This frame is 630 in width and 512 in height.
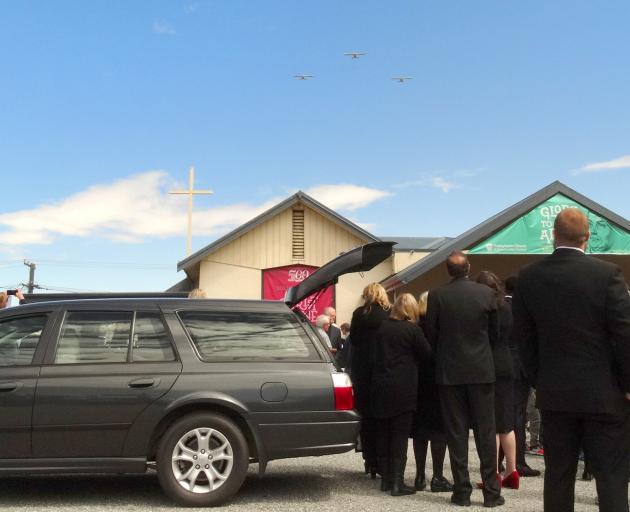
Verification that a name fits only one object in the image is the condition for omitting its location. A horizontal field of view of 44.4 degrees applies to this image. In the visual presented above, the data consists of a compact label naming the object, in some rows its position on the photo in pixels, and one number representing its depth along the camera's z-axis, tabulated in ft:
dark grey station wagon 19.69
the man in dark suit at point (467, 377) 20.10
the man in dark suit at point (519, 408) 25.29
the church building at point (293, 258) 71.77
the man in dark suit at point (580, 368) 13.23
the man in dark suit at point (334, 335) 41.47
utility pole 199.84
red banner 72.95
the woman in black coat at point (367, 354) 23.20
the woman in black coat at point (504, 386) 21.95
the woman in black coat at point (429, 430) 22.13
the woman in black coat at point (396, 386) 21.67
